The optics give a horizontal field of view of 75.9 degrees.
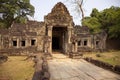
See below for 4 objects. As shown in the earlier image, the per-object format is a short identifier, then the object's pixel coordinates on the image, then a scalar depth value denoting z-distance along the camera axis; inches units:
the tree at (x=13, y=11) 737.9
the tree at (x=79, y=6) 756.3
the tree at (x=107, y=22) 545.6
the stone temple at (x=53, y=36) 390.7
